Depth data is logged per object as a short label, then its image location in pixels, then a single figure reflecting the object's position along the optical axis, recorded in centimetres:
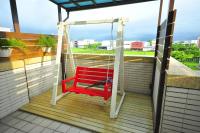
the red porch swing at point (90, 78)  282
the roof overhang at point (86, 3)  358
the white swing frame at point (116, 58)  248
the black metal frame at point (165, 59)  161
